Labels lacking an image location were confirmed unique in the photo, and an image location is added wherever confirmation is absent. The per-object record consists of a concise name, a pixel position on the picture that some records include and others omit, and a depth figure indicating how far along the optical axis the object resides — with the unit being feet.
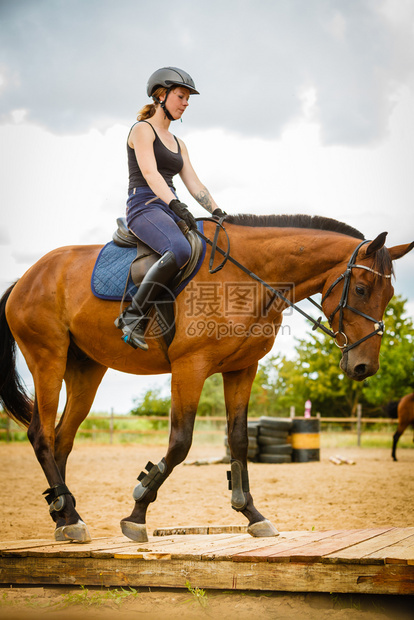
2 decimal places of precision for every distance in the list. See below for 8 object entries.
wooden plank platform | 10.32
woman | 13.19
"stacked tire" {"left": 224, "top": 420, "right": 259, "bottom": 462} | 47.77
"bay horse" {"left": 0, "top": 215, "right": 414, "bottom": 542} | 13.00
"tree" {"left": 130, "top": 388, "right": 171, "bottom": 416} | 134.00
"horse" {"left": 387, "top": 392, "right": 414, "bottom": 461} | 54.80
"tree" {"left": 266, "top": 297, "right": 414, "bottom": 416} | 118.21
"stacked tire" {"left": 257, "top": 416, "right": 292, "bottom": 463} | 48.37
